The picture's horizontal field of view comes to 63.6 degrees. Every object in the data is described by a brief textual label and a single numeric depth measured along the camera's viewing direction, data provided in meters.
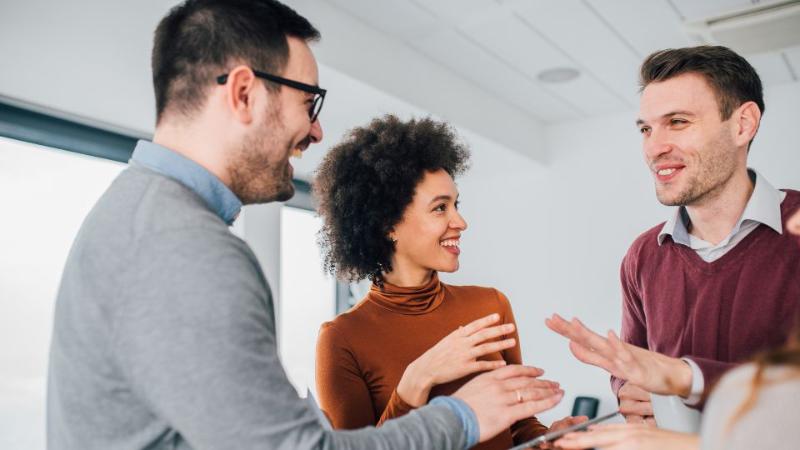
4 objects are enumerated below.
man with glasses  0.79
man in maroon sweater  1.49
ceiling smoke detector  3.90
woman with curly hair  1.37
